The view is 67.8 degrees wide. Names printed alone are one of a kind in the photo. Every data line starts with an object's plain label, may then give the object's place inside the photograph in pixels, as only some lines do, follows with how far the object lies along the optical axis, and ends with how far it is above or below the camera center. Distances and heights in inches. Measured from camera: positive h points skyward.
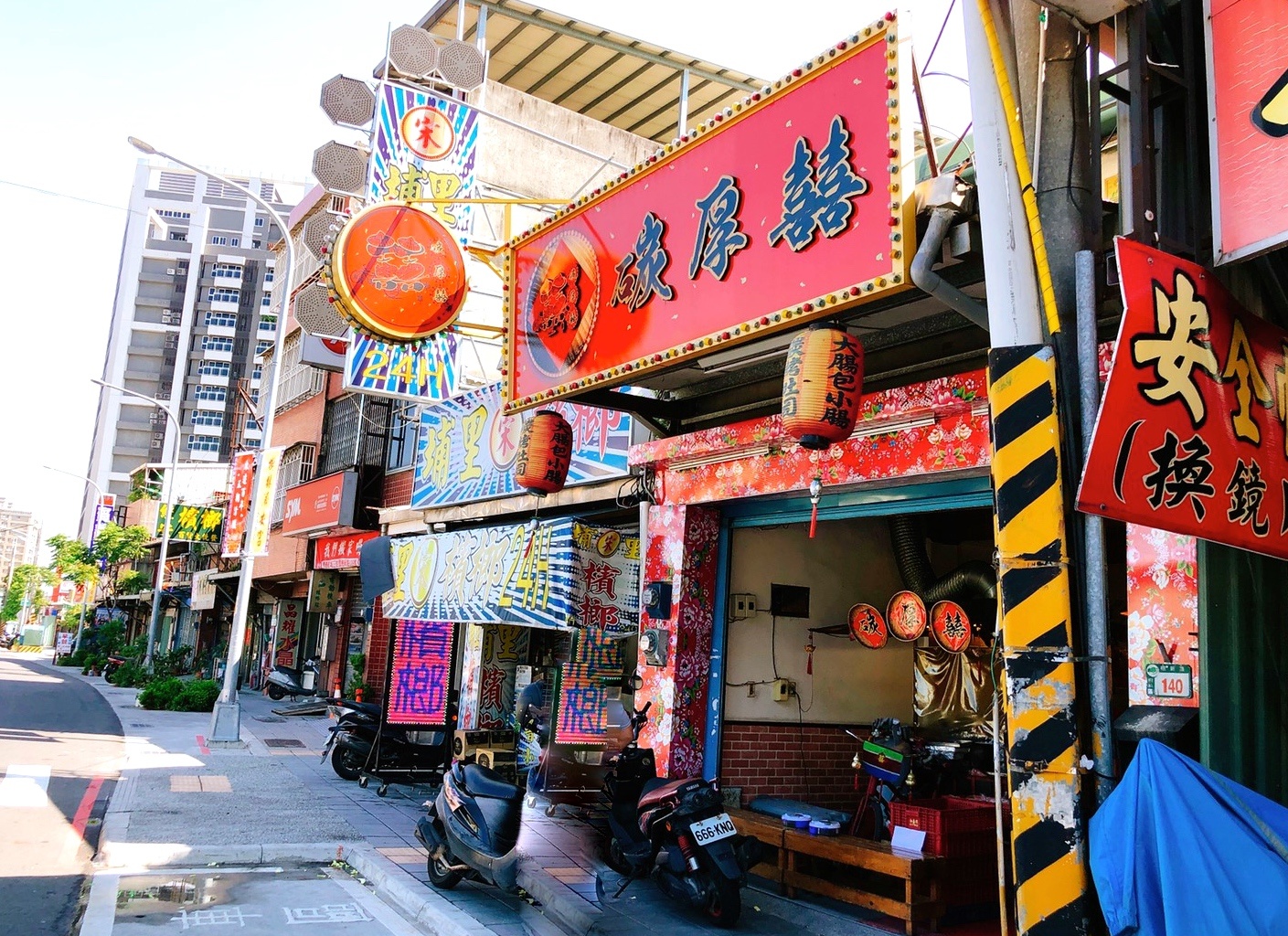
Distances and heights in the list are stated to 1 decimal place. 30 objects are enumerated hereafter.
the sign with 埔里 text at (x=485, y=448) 446.9 +92.4
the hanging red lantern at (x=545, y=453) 385.7 +67.6
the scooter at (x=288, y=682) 963.3 -74.9
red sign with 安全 137.6 +36.9
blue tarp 127.0 -25.9
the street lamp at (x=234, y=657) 634.2 -35.3
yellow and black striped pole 145.6 +1.1
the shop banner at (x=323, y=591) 913.5 +16.8
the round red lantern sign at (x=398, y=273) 376.2 +134.6
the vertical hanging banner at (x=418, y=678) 515.2 -33.5
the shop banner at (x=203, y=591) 1371.8 +15.6
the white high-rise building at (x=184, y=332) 3287.4 +932.3
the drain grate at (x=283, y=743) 670.5 -95.2
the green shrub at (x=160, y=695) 907.4 -88.9
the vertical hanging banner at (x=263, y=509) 655.8 +65.9
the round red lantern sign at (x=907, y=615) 374.0 +11.6
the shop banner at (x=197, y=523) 1398.9 +114.1
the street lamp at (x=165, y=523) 1111.0 +86.7
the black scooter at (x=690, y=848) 285.1 -65.4
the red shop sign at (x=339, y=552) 790.5 +50.0
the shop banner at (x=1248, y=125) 155.9 +89.6
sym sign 801.6 +92.4
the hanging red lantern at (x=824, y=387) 243.1 +63.6
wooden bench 286.4 -71.5
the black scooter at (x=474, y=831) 297.6 -67.5
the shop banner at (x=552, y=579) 414.3 +20.2
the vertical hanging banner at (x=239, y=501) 801.5 +89.1
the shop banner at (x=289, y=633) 1114.1 -30.4
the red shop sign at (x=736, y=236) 233.1 +115.7
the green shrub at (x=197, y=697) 916.0 -91.0
